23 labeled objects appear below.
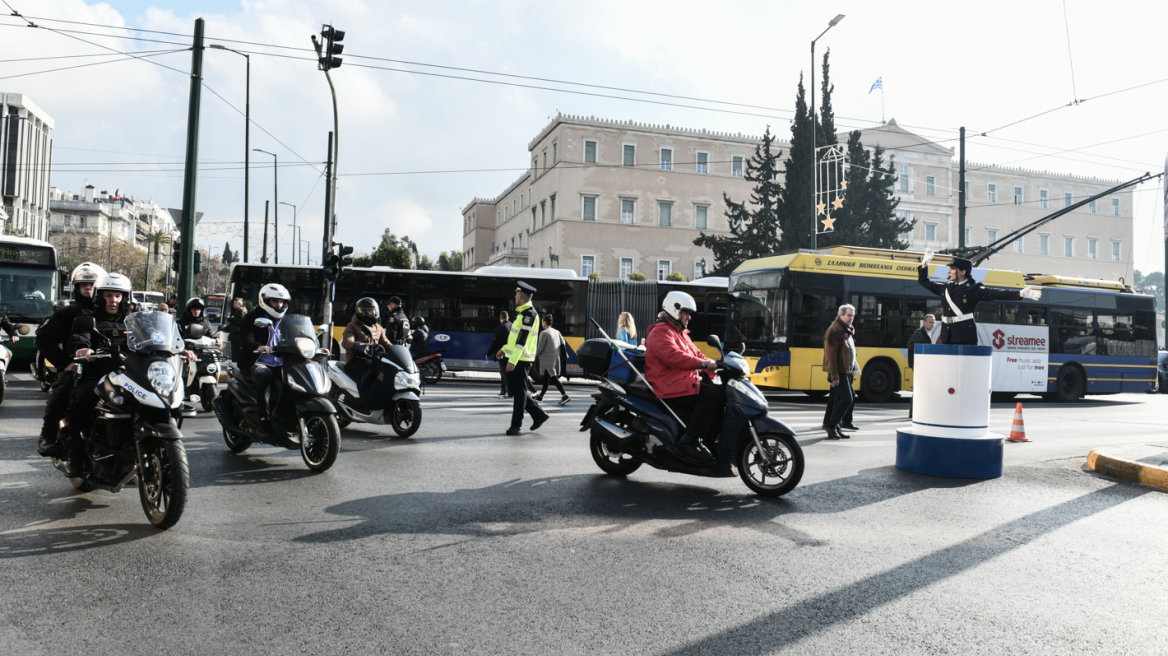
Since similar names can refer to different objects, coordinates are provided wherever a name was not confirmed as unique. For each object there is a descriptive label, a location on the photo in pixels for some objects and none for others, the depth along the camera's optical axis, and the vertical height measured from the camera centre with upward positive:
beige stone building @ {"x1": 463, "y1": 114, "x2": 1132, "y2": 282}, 56.91 +10.24
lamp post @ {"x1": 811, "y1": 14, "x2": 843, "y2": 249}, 24.39 +5.08
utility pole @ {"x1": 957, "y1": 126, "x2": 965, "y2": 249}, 25.59 +4.21
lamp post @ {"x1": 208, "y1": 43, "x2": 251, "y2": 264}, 33.72 +7.24
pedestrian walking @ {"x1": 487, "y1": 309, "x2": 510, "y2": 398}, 14.14 -0.14
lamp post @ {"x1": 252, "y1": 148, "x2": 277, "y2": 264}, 44.31 +7.76
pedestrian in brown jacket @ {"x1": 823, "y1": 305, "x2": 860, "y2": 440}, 11.12 -0.34
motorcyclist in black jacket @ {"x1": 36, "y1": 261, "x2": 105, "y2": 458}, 6.12 +0.04
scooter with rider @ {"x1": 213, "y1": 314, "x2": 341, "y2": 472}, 7.20 -0.68
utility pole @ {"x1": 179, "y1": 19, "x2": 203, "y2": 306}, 18.19 +3.35
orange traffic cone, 11.38 -1.22
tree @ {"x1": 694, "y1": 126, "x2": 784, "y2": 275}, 44.44 +5.61
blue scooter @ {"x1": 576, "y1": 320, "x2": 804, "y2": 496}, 6.67 -0.76
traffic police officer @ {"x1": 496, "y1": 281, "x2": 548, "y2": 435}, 10.48 -0.23
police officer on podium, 8.64 +0.45
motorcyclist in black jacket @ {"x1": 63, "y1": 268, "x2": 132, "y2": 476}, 5.51 -0.35
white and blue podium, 7.96 -0.74
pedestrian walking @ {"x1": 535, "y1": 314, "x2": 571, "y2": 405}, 13.85 -0.33
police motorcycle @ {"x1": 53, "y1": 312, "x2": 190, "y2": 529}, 4.99 -0.61
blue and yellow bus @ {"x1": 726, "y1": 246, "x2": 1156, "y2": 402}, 18.23 +0.47
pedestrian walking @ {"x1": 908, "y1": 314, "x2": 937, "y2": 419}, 16.31 +0.17
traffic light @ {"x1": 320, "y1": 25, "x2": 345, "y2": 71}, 18.92 +6.46
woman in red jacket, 6.77 -0.35
